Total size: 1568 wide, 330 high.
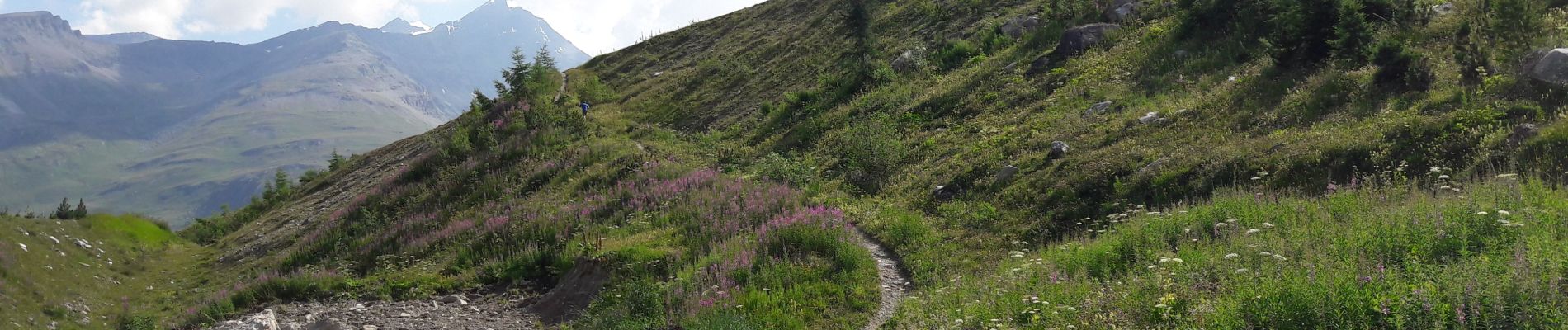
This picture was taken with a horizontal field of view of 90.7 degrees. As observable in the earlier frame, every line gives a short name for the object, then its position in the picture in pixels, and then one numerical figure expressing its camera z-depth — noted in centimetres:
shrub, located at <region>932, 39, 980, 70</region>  3023
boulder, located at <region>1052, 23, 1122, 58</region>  2550
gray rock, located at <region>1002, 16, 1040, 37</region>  3105
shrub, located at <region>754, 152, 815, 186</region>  1911
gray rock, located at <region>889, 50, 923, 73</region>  3152
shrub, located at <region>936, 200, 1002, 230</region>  1338
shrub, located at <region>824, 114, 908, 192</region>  1884
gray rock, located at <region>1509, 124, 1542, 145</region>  1010
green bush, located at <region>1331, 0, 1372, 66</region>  1627
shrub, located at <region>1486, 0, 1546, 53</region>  1399
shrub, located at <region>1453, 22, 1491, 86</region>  1320
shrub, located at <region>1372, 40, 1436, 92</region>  1386
